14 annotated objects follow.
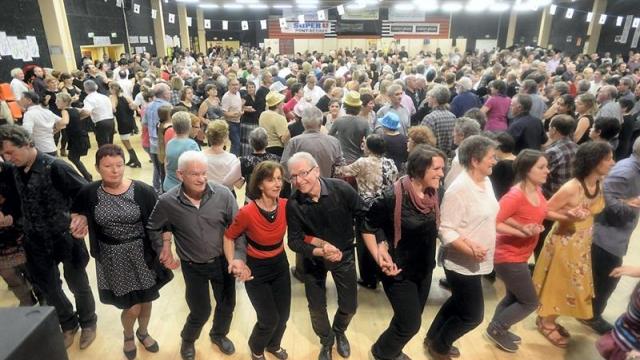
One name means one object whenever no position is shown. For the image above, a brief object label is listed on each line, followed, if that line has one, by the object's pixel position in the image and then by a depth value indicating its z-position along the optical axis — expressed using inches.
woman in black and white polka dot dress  90.5
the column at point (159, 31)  684.7
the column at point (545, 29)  752.3
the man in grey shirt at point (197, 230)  90.9
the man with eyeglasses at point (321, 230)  87.9
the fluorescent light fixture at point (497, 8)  797.0
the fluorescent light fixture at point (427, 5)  729.6
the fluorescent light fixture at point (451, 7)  778.8
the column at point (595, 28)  627.5
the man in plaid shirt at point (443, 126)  164.2
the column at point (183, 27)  801.6
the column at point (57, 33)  391.5
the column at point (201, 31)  892.6
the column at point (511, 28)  860.0
